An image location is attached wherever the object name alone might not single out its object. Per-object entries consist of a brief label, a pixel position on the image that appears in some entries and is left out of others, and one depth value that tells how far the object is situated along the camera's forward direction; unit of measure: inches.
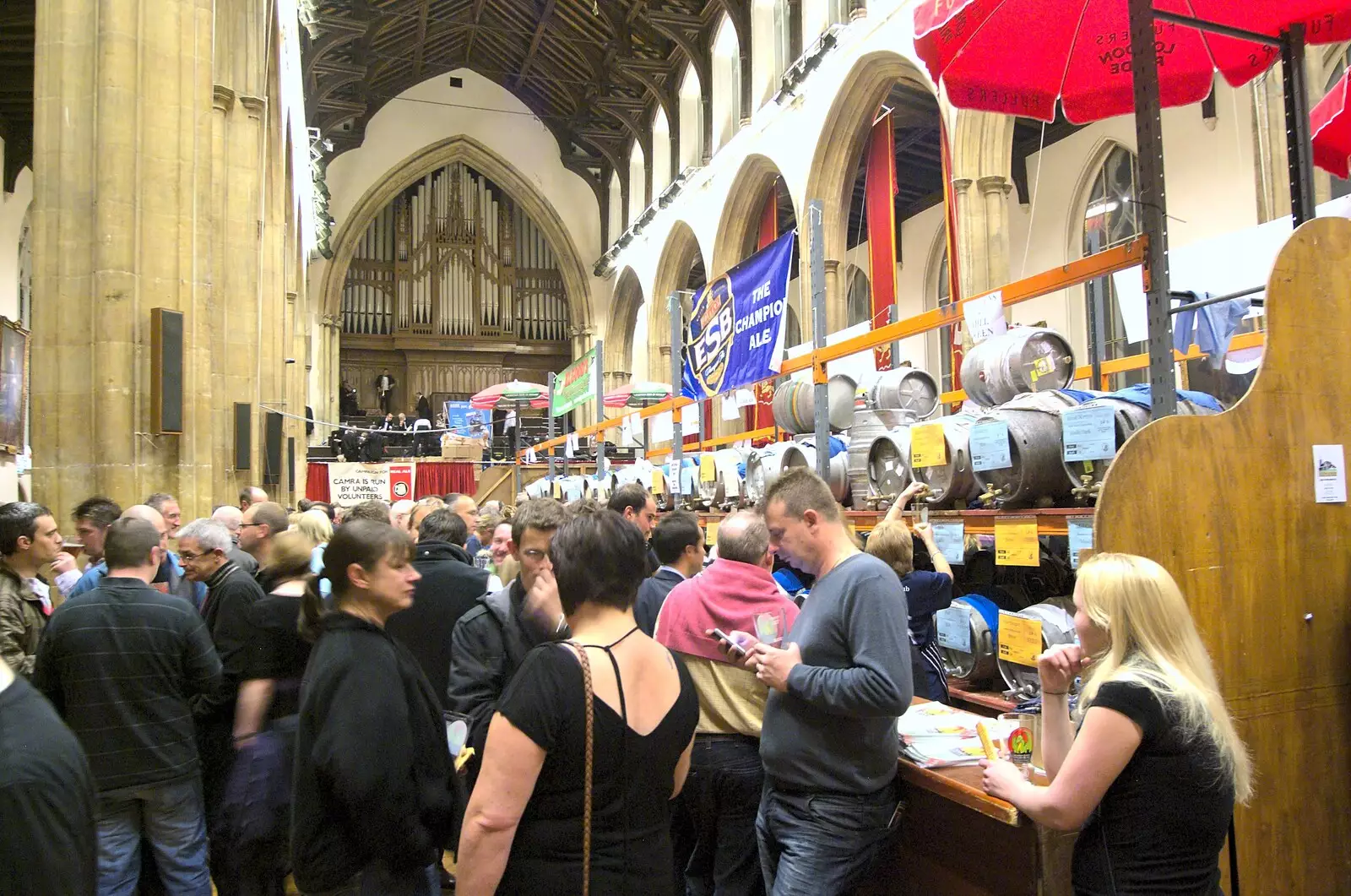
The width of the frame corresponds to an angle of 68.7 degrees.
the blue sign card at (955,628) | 138.6
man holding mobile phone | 85.7
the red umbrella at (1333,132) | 159.6
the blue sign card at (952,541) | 140.0
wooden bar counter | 92.1
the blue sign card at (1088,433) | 119.6
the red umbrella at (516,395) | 538.3
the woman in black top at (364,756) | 74.0
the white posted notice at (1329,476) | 97.6
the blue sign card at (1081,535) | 116.3
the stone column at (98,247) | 230.4
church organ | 991.0
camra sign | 635.5
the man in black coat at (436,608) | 127.3
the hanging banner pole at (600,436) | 356.6
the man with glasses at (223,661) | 116.1
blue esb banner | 211.9
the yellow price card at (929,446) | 143.3
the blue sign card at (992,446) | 129.9
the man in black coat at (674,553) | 127.4
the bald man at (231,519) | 219.1
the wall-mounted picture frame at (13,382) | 372.2
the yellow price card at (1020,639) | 113.9
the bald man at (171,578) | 154.7
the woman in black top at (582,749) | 63.5
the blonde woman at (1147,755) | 67.4
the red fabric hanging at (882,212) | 502.0
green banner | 399.5
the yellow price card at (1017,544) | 124.7
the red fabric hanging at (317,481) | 658.2
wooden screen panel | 89.1
